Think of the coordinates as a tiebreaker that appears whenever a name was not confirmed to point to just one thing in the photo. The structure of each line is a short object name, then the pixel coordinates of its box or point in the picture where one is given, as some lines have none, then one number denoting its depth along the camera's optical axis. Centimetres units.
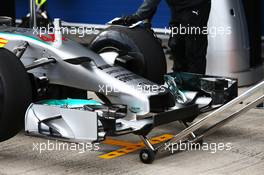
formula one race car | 816
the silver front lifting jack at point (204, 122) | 815
